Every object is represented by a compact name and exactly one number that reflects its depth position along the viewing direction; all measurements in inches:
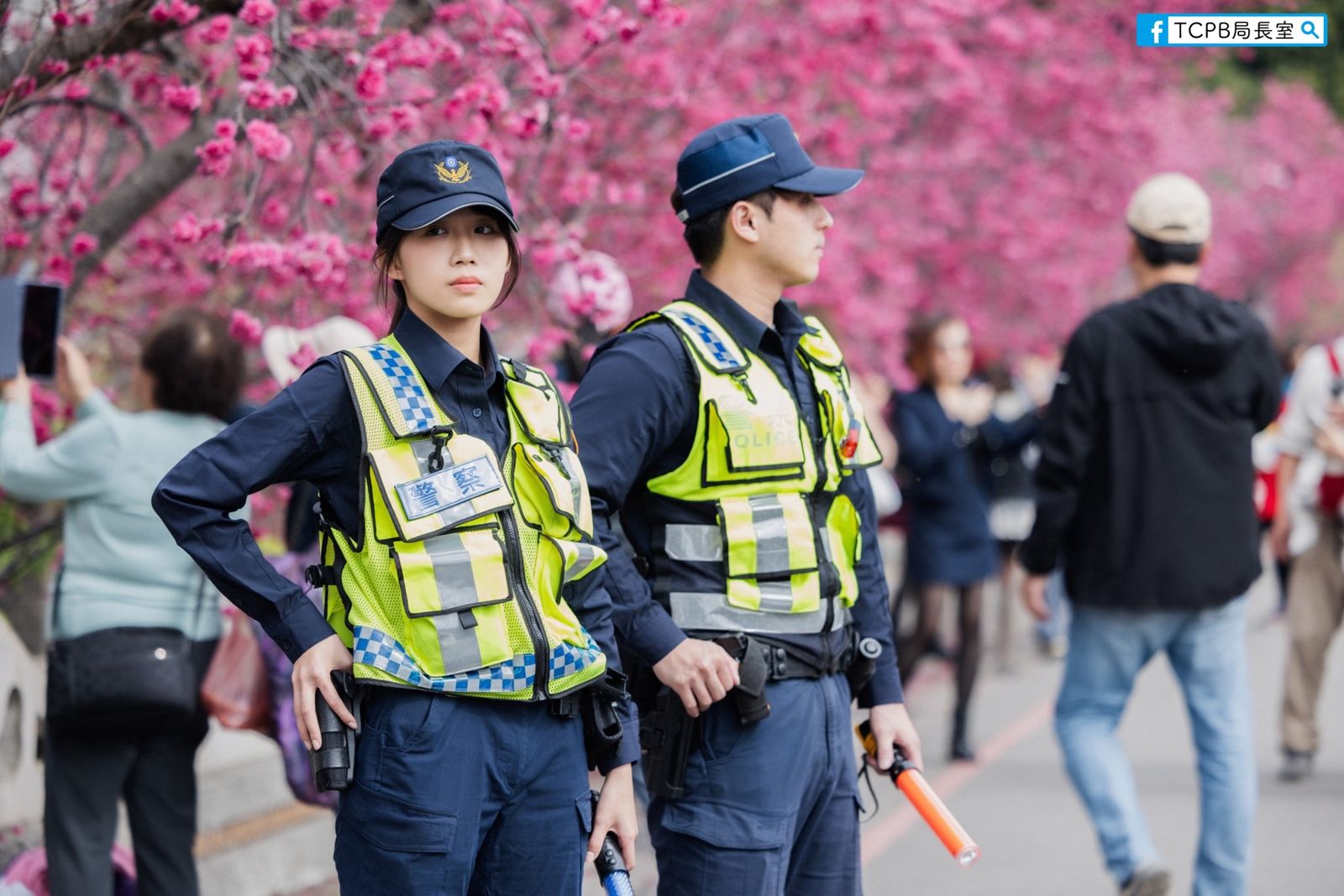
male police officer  253.4
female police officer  207.8
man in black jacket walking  381.1
